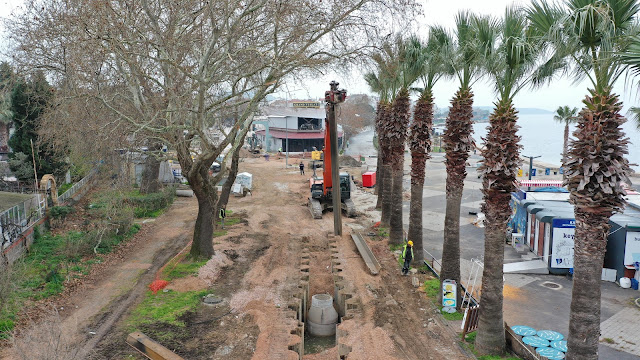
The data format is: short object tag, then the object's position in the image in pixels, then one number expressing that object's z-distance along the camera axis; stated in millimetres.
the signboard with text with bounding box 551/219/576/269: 19230
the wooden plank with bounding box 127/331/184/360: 11290
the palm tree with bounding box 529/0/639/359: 8762
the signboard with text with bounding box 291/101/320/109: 68750
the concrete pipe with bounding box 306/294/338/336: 15367
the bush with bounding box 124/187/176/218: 28531
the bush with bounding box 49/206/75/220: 23584
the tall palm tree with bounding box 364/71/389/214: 24125
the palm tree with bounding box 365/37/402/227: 19266
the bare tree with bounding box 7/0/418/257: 14242
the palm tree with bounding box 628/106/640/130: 29798
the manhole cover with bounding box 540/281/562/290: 17809
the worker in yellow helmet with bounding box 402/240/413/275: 18016
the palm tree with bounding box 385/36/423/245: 20734
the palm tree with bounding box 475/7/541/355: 11344
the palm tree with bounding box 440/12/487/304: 14469
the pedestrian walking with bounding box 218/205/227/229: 26391
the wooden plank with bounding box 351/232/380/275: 18756
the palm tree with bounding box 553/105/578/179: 49325
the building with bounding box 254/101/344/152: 70688
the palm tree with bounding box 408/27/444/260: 16766
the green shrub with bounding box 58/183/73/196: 30070
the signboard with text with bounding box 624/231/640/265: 17688
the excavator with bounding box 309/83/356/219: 27636
